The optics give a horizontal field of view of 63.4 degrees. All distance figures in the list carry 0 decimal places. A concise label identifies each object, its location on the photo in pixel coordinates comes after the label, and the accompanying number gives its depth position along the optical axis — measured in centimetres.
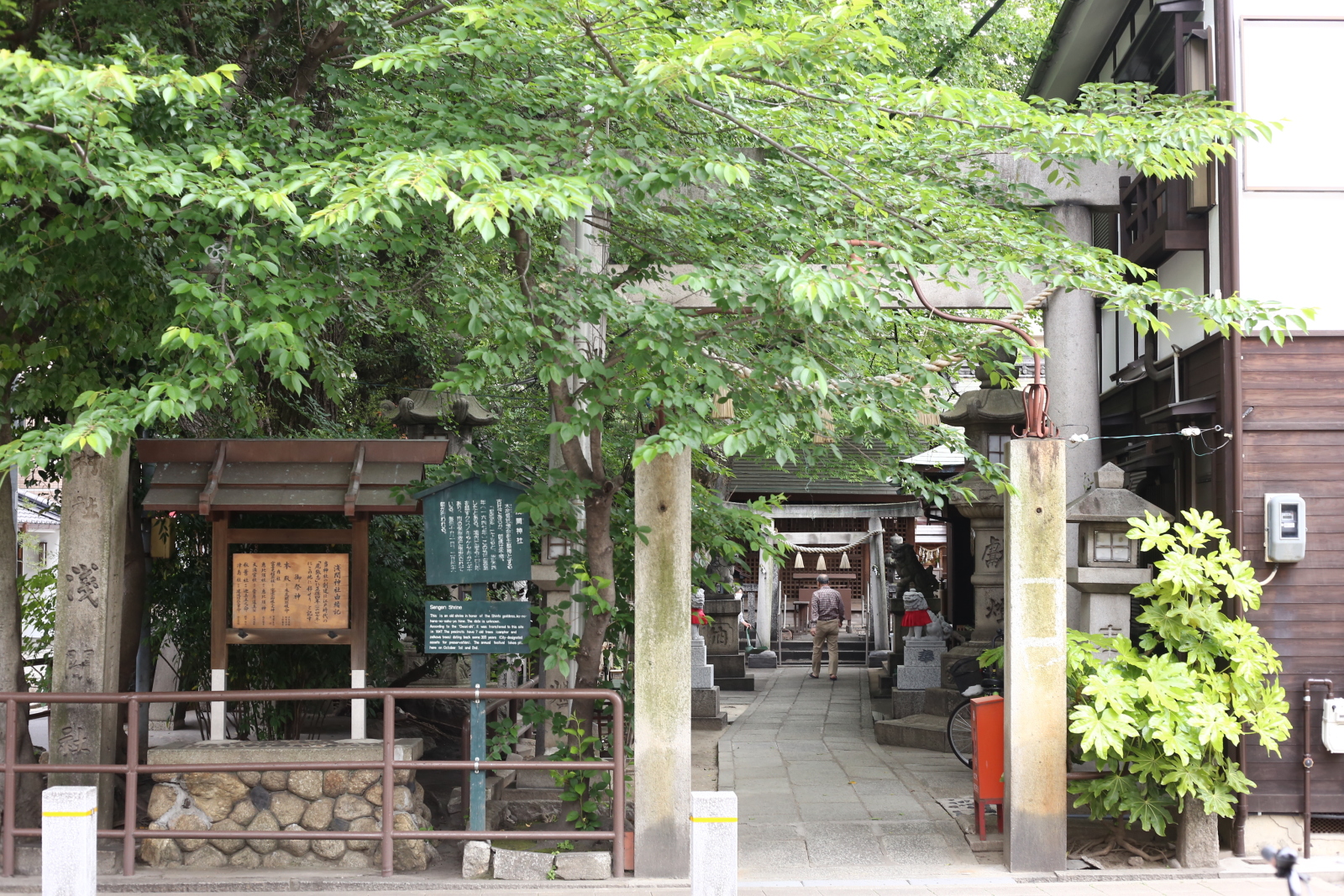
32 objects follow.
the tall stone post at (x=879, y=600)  2134
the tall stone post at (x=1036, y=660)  785
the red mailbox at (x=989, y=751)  841
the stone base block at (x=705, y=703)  1518
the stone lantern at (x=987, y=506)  1310
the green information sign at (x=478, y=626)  793
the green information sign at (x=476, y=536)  814
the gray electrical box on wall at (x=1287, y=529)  814
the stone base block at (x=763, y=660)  2364
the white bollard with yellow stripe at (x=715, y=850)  546
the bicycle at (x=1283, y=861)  344
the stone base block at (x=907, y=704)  1415
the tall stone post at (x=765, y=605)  2336
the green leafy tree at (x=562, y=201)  613
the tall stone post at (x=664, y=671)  764
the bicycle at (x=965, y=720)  1112
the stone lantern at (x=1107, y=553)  865
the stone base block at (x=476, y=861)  764
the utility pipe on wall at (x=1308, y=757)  799
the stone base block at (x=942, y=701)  1355
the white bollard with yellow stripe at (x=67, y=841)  558
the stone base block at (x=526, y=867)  759
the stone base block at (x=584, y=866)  757
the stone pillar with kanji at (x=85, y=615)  827
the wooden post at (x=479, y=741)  777
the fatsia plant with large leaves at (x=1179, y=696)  758
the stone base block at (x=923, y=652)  1449
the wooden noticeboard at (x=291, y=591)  824
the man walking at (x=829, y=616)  2050
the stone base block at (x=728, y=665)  1966
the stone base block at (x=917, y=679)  1444
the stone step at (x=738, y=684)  1944
